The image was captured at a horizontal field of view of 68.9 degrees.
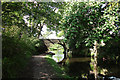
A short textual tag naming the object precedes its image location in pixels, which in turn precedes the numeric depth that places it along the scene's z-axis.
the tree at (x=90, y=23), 3.16
